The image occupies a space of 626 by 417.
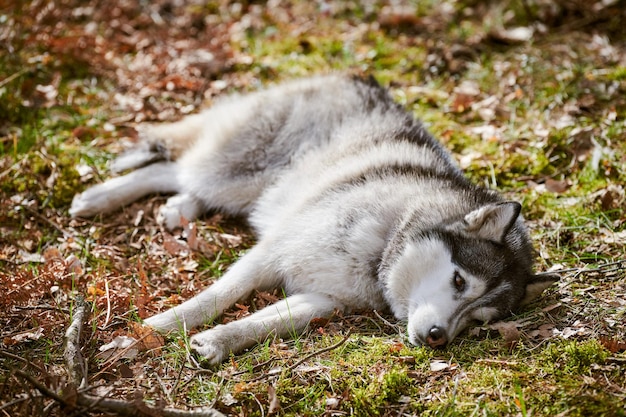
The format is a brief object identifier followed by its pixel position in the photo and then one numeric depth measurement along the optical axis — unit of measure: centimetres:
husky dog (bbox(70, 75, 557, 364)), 363
